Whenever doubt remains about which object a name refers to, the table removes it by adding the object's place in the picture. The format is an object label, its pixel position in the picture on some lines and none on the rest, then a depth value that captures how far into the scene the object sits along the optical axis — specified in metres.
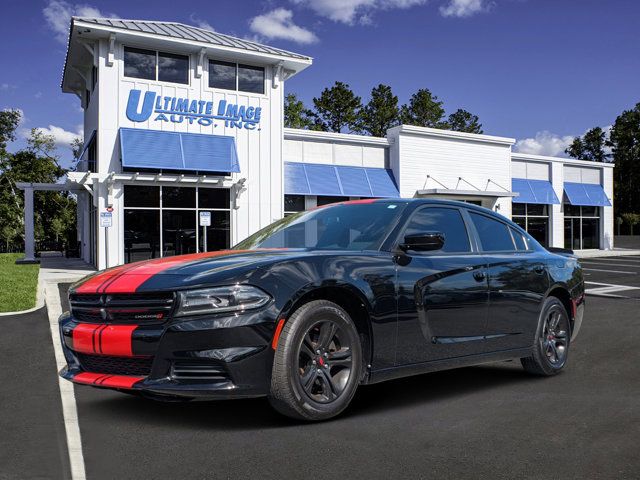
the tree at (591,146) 75.50
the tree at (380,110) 61.34
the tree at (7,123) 59.00
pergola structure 28.44
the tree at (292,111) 52.00
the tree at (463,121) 80.31
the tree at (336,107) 58.06
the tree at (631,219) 52.84
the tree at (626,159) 66.56
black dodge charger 3.78
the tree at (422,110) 65.56
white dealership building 23.78
